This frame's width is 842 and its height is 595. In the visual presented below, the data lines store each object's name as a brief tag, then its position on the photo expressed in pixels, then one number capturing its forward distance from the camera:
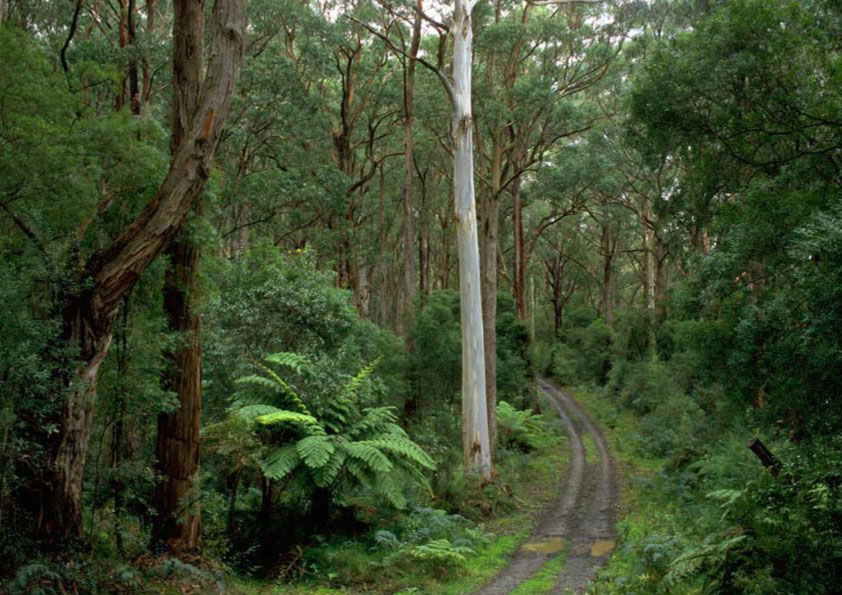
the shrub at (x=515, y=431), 22.17
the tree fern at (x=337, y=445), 9.52
